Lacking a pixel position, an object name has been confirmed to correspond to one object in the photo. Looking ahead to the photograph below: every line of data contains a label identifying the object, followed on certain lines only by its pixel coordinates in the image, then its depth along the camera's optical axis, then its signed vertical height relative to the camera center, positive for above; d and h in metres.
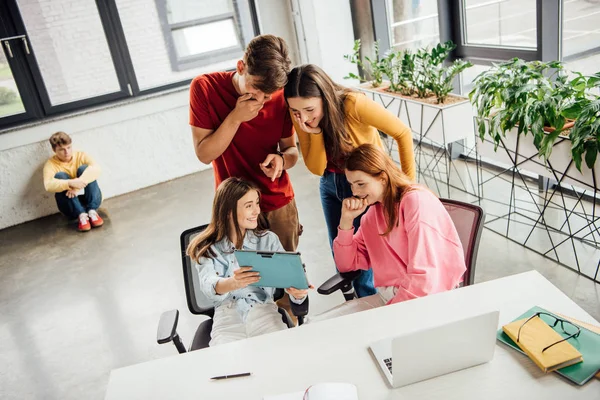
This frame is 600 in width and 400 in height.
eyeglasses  1.49 -0.96
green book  1.39 -0.98
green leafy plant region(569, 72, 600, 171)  2.39 -0.74
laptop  1.37 -0.89
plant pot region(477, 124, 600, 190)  2.66 -0.98
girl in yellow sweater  2.05 -0.49
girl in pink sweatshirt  1.89 -0.84
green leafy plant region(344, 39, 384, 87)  4.08 -0.54
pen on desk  1.59 -0.97
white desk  1.43 -0.97
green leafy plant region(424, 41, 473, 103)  3.49 -0.56
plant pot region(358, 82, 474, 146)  3.45 -0.83
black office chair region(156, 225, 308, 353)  2.01 -1.04
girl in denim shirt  2.14 -0.92
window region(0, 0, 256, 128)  4.99 -0.10
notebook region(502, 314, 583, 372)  1.42 -0.96
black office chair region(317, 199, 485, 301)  2.06 -0.93
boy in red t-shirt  1.90 -0.41
